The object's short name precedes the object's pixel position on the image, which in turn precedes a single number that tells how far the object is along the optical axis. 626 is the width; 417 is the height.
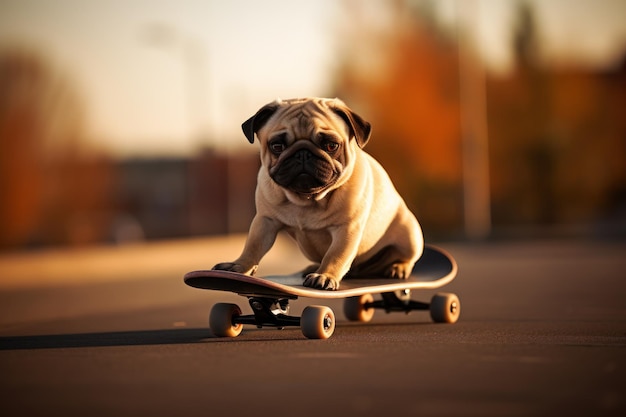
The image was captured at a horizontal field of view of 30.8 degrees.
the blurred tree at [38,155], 43.69
